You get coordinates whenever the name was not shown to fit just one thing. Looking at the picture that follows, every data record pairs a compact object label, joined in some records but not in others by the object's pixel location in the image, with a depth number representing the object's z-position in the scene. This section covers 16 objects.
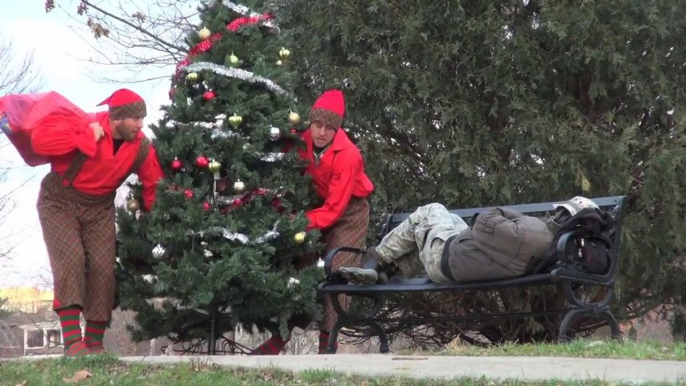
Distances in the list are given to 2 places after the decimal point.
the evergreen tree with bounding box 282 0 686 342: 14.45
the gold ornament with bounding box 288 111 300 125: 13.18
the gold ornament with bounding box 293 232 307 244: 12.69
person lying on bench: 10.80
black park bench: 10.68
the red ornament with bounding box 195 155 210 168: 12.67
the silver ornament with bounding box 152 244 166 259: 12.37
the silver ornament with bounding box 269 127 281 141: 12.88
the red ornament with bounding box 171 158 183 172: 12.85
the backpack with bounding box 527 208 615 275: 10.77
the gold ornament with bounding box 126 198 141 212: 13.05
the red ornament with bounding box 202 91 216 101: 13.04
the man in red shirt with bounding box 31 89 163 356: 11.84
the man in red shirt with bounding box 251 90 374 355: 13.02
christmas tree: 12.38
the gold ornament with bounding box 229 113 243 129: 12.78
